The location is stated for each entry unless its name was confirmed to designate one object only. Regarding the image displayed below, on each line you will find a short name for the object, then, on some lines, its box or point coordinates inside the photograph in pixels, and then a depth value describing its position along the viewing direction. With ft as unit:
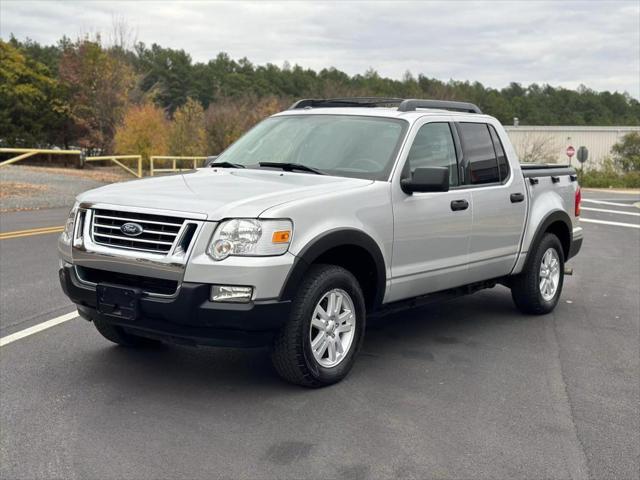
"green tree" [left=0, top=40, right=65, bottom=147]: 191.62
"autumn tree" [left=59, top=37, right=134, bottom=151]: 158.81
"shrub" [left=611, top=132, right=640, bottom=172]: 166.40
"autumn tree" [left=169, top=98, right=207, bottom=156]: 116.88
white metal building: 220.23
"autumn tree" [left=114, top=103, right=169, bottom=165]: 110.63
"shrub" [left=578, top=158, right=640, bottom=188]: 150.41
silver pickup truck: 15.42
